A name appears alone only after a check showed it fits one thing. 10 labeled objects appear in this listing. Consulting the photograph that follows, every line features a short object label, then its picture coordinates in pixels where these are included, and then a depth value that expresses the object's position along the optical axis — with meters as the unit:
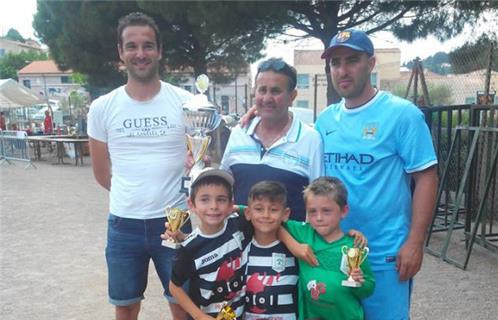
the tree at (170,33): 10.68
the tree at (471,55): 8.92
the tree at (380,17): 9.90
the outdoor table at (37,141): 15.97
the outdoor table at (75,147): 15.21
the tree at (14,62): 68.25
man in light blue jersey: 2.16
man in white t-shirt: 2.68
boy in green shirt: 2.10
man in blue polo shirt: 2.34
